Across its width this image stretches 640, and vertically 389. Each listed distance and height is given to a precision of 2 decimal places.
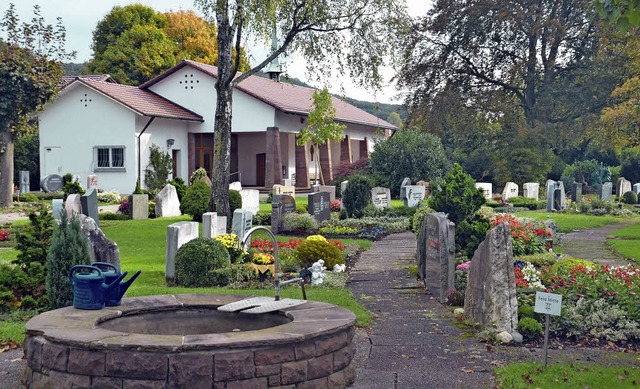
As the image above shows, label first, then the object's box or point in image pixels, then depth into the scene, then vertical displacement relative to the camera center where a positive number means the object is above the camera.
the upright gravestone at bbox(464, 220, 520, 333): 9.12 -1.12
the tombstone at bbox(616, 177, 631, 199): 38.97 +0.07
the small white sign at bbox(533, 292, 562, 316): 7.79 -1.15
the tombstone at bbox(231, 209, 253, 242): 15.85 -0.63
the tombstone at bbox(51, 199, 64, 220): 18.00 -0.32
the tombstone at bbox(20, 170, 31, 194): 38.50 +0.57
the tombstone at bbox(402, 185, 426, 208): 29.34 -0.20
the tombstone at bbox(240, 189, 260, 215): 26.00 -0.28
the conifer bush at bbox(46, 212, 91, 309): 8.65 -0.73
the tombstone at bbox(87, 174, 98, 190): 32.22 +0.47
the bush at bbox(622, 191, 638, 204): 36.00 -0.45
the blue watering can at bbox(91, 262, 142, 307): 7.96 -1.01
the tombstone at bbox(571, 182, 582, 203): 34.91 -0.19
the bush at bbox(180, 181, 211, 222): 23.75 -0.27
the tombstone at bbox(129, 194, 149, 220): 24.81 -0.46
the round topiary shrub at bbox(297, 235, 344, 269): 14.61 -1.16
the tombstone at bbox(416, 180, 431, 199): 35.41 +0.22
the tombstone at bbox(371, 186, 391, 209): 27.08 -0.26
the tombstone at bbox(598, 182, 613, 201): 35.97 -0.12
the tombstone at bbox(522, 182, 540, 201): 37.34 -0.04
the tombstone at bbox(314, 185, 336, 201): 29.96 +0.06
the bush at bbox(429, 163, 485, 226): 14.21 -0.21
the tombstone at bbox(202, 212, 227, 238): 15.04 -0.67
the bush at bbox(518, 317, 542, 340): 9.07 -1.63
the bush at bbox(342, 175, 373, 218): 25.11 -0.22
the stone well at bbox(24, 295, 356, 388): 6.09 -1.34
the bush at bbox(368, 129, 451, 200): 37.34 +1.44
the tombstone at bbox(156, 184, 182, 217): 25.77 -0.35
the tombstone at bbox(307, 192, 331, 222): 23.08 -0.46
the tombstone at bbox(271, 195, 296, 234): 21.41 -0.53
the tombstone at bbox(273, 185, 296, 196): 28.88 +0.03
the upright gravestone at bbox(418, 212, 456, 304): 11.70 -1.01
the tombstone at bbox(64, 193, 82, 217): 16.81 -0.23
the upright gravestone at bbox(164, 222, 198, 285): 13.16 -0.89
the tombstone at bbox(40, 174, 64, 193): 34.41 +0.41
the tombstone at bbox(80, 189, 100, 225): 16.36 -0.25
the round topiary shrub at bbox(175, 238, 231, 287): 12.89 -1.21
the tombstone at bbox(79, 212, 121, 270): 10.42 -0.74
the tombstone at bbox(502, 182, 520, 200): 35.97 -0.08
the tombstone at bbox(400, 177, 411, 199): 30.43 +0.26
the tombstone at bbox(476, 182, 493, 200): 35.55 +0.06
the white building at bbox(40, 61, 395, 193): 35.62 +3.13
